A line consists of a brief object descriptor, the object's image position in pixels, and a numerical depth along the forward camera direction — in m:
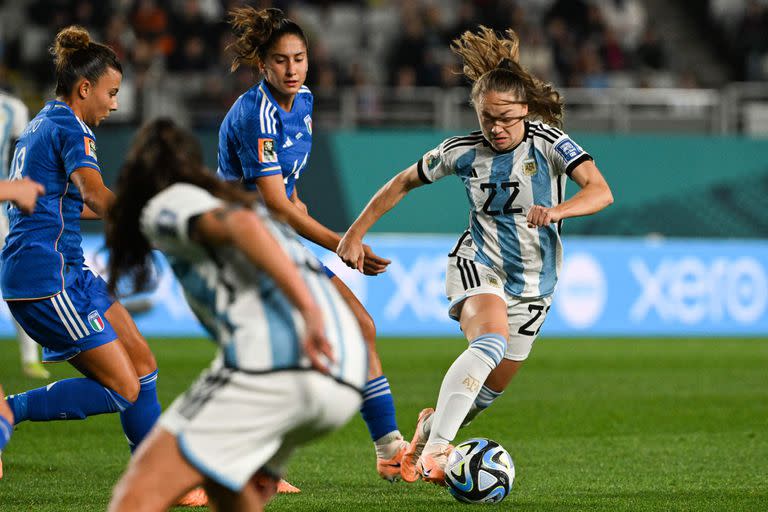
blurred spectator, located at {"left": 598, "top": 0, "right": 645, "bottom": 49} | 41.28
